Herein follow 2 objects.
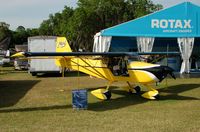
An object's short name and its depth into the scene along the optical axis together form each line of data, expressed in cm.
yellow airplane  1365
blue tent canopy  2338
